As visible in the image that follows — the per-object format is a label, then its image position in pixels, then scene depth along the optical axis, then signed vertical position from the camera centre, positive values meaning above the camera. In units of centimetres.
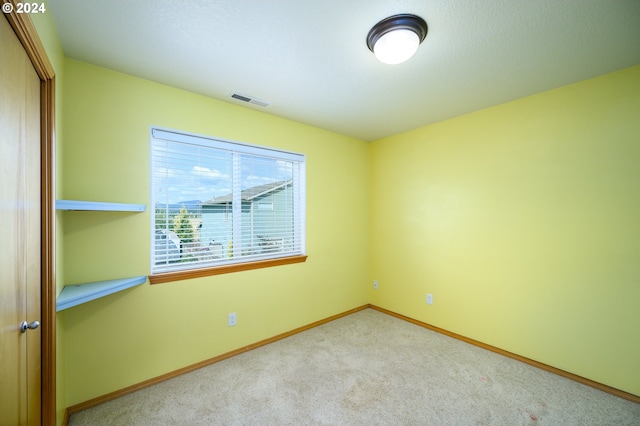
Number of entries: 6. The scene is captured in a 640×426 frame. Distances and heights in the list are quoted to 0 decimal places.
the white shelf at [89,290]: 142 -49
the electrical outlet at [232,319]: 242 -103
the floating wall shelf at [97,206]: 146 +6
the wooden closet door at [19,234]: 89 -8
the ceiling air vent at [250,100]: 230 +110
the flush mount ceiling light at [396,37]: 142 +105
